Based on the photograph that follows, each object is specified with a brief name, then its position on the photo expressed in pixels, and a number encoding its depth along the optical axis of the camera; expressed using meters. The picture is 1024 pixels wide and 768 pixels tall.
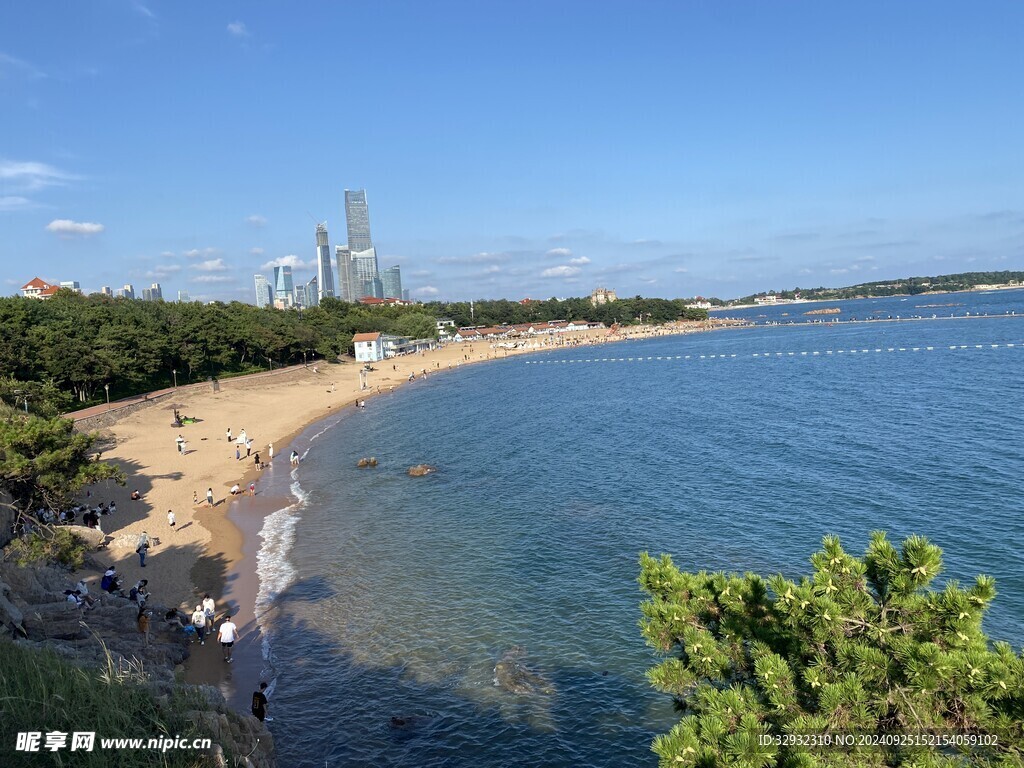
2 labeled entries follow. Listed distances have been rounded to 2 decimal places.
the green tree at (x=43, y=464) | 22.70
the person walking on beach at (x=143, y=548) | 23.41
